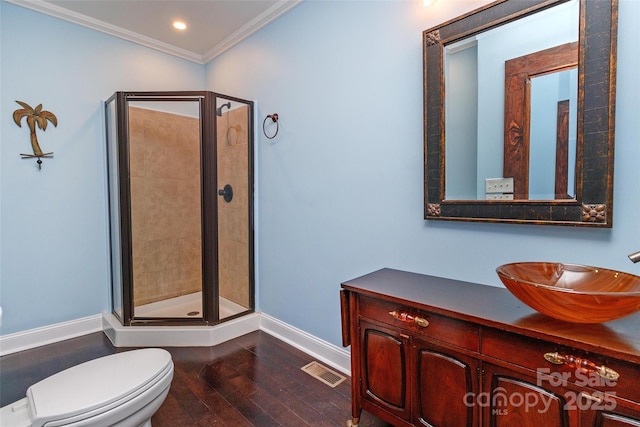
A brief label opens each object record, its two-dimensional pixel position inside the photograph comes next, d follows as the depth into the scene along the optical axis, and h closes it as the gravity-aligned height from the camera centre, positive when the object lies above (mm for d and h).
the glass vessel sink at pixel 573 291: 899 -293
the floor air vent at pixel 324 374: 1999 -1134
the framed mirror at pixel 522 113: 1192 +380
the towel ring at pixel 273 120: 2584 +667
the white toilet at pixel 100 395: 1147 -756
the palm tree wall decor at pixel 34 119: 2381 +629
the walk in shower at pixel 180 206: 2590 -47
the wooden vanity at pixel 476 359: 916 -560
